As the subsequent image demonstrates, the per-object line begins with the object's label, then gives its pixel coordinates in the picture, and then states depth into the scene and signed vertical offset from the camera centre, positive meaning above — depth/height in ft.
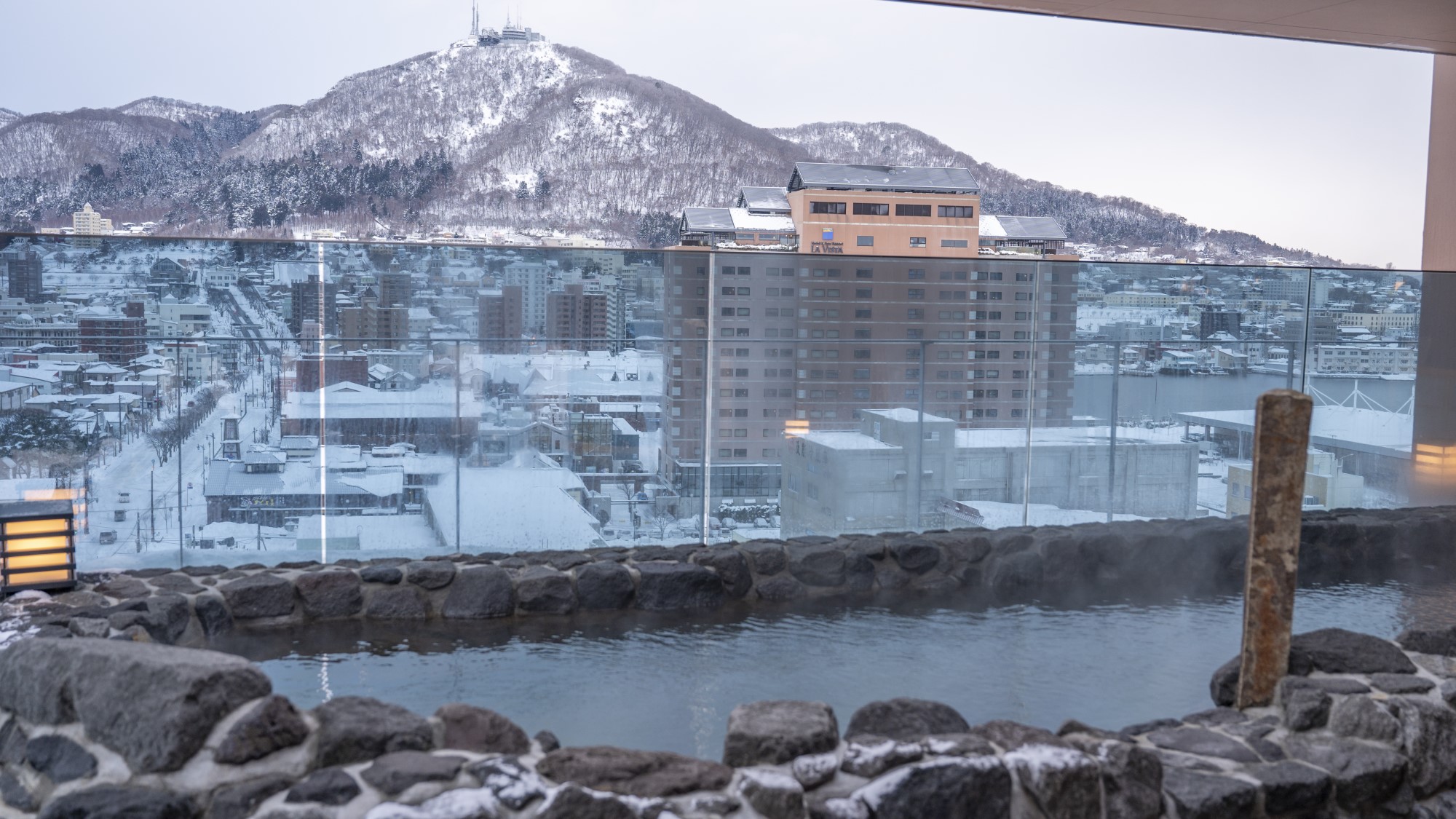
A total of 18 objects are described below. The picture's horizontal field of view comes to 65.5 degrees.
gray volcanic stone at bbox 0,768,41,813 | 7.51 -3.25
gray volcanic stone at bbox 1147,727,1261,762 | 8.63 -3.17
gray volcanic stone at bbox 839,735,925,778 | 7.65 -2.90
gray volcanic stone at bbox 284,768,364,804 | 6.97 -2.93
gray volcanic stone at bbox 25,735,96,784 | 7.43 -2.99
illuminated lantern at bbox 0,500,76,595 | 12.68 -2.72
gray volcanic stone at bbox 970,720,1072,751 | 8.13 -2.94
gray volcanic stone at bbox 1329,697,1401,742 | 9.05 -3.07
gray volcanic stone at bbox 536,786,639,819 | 6.96 -2.99
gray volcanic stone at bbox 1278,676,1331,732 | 9.34 -3.06
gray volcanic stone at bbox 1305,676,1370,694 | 9.62 -2.96
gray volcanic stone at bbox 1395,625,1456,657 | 10.66 -2.85
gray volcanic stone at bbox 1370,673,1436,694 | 9.66 -2.95
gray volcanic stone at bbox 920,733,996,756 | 7.79 -2.88
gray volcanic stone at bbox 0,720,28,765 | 7.87 -3.04
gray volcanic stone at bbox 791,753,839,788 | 7.46 -2.93
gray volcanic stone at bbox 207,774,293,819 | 6.91 -2.97
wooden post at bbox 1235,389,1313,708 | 9.80 -1.75
